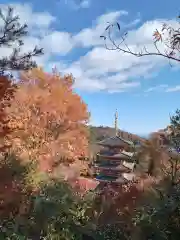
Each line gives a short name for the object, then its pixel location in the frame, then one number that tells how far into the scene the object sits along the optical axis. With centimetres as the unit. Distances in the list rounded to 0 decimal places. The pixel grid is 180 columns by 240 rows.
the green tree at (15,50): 426
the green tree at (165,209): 324
